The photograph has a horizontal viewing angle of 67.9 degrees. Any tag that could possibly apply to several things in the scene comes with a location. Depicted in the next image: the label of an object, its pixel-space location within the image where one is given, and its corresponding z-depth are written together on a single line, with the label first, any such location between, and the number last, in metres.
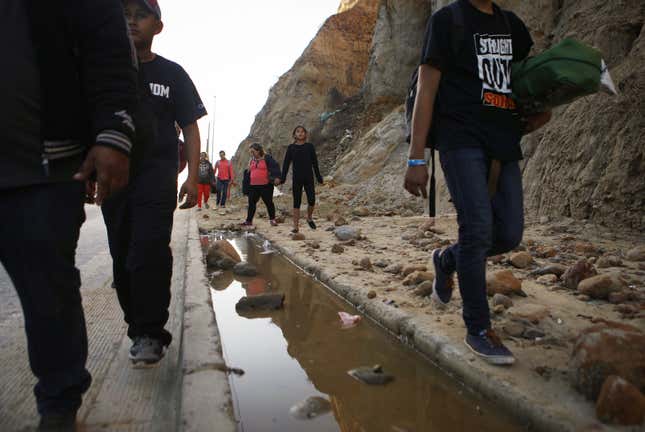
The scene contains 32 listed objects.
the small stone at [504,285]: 3.31
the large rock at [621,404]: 1.68
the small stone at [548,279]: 3.68
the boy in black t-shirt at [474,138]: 2.28
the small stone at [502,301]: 3.06
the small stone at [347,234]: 6.78
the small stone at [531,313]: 2.78
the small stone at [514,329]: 2.61
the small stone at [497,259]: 4.55
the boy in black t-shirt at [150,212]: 2.22
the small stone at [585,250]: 4.58
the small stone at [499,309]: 2.96
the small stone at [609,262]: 4.05
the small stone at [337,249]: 5.70
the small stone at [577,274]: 3.51
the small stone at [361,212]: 11.01
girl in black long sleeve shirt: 8.24
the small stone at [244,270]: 5.08
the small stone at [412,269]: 4.16
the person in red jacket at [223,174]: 15.41
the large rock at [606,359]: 1.85
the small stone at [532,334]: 2.58
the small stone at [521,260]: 4.31
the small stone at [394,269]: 4.40
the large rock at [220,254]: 5.50
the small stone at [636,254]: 4.19
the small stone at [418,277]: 3.78
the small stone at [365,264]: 4.63
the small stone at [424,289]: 3.46
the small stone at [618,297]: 3.06
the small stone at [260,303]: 3.74
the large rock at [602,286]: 3.15
